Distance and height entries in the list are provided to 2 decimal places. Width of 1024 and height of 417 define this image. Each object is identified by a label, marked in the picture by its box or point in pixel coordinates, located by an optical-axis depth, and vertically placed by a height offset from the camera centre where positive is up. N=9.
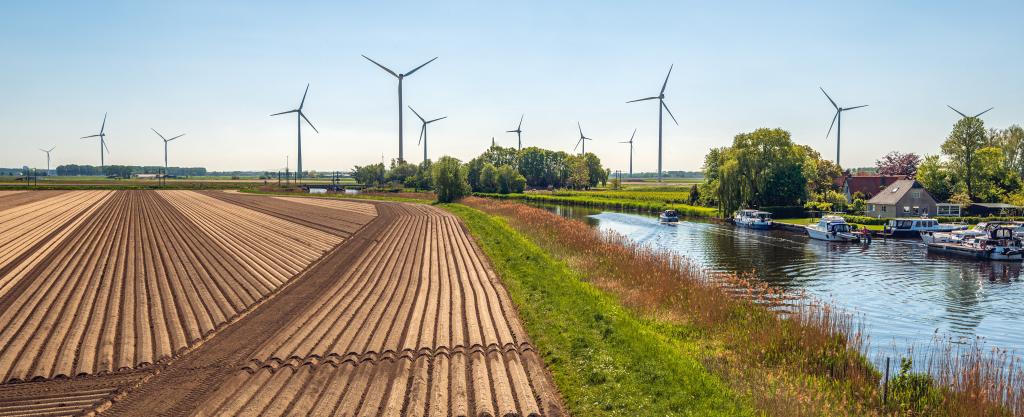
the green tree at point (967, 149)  89.44 +5.34
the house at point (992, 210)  77.88 -2.81
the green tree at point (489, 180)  164.75 +1.69
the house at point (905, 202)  78.31 -1.84
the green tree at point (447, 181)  103.81 +0.88
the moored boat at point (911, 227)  65.51 -4.10
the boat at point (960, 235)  54.81 -4.21
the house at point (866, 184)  107.81 +0.52
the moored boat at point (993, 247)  49.06 -4.71
